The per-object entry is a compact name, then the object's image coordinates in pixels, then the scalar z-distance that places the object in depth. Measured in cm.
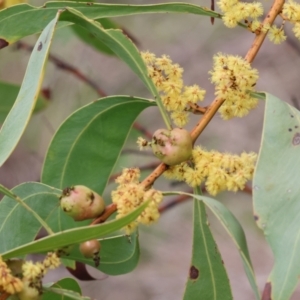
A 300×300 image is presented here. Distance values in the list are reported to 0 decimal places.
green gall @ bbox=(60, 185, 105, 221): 48
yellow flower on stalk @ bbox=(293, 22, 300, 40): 53
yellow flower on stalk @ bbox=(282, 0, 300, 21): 53
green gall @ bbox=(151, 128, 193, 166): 49
